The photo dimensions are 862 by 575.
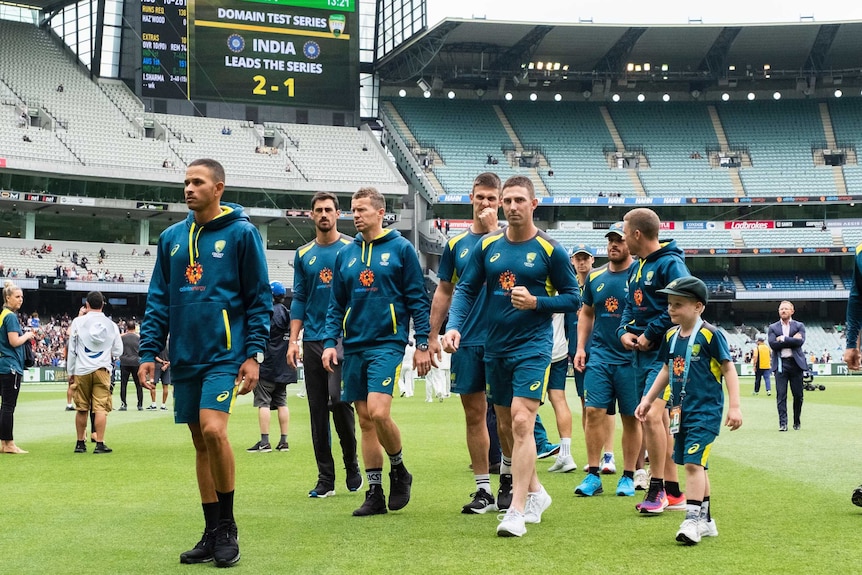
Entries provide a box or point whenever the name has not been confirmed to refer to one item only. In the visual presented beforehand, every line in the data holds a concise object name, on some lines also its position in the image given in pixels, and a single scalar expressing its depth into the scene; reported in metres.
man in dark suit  15.29
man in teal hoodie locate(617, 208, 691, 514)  7.50
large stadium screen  53.03
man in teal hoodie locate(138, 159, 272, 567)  5.95
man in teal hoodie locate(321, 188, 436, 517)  7.62
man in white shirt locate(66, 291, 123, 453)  13.06
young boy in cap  6.42
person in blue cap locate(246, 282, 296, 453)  12.33
